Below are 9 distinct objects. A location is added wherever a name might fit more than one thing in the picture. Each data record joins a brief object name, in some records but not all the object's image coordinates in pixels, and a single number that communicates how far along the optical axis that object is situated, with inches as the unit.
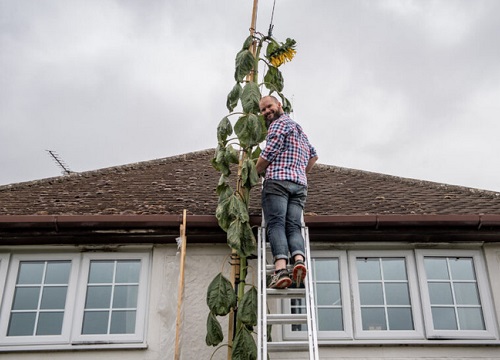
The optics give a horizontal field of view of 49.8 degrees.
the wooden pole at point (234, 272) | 206.8
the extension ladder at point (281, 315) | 171.6
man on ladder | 195.0
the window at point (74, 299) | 235.9
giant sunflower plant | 197.0
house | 234.1
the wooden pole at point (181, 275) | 198.1
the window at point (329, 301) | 239.3
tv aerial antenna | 560.5
